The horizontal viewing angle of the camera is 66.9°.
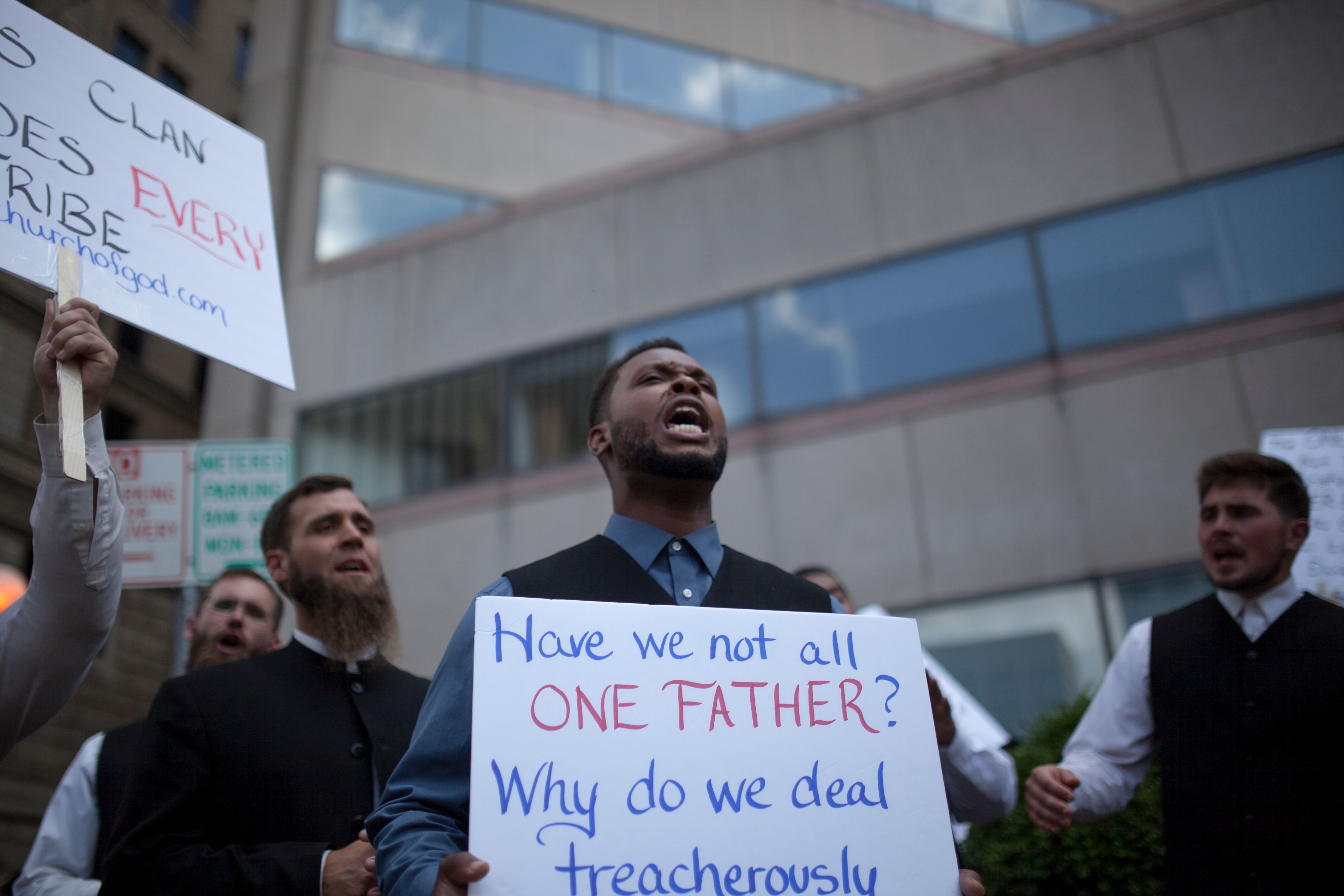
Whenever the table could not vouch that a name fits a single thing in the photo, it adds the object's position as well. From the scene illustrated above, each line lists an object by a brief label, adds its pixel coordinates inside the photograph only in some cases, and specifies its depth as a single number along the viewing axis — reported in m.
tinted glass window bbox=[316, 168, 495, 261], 13.49
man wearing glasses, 3.07
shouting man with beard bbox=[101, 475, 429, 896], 2.25
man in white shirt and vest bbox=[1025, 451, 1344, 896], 2.78
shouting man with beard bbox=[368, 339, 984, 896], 1.75
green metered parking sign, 5.08
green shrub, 3.92
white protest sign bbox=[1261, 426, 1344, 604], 4.03
